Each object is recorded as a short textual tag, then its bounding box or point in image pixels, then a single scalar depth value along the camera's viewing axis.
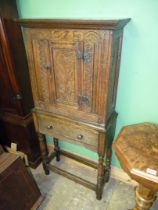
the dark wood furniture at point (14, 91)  1.27
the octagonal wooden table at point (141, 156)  0.91
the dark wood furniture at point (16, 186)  1.24
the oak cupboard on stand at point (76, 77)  0.95
